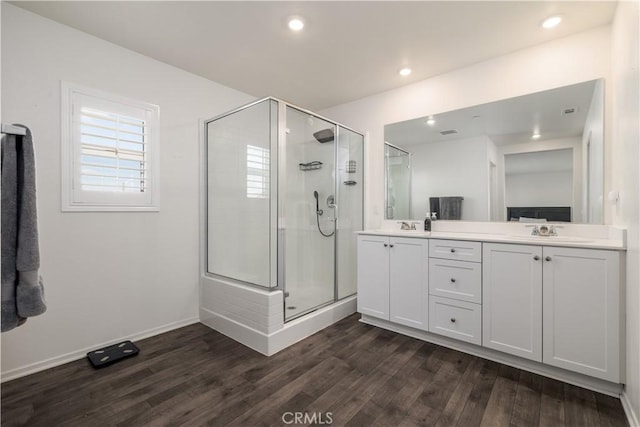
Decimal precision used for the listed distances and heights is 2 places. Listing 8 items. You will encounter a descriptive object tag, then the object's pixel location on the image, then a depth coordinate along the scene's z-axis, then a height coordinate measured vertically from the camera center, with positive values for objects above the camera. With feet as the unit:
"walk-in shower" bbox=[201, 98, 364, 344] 8.11 +0.01
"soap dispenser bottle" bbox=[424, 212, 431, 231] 9.16 -0.31
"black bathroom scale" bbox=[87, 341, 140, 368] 6.89 -3.62
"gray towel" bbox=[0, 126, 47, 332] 3.19 -0.30
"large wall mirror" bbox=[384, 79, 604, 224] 7.29 +1.63
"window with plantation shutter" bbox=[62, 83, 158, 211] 7.09 +1.66
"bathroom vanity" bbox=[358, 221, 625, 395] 5.66 -1.93
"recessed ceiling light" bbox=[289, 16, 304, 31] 6.77 +4.66
